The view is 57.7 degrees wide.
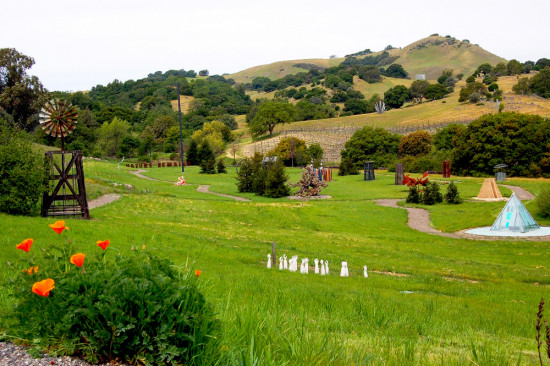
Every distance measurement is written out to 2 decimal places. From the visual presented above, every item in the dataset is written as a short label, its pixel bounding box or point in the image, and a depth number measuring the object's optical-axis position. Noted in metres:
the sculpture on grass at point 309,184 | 37.94
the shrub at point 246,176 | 42.25
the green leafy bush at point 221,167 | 61.41
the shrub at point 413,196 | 34.12
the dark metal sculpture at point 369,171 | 52.03
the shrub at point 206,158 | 59.60
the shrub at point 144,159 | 75.35
